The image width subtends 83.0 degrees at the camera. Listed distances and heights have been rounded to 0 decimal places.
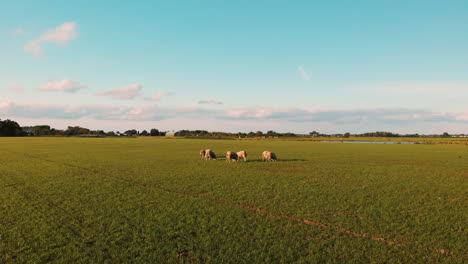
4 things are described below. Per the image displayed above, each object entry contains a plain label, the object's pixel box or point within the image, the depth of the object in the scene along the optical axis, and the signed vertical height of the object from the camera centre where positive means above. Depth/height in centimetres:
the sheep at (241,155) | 3189 -210
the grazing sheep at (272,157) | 3252 -234
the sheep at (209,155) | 3419 -229
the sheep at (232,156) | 3134 -219
